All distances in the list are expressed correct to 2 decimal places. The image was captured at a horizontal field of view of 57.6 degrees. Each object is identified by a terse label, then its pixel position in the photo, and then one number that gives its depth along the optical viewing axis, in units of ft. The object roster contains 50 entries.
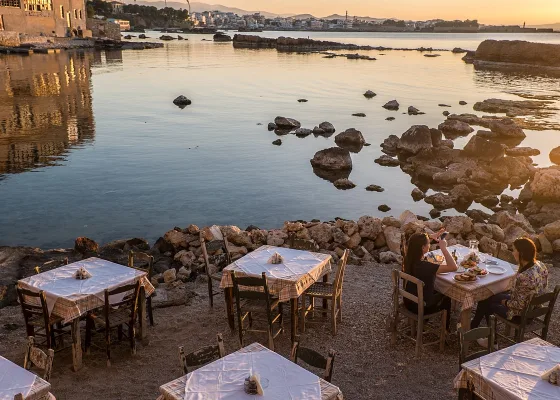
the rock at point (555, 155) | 86.66
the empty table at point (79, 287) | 22.84
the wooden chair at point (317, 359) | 16.58
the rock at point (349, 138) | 99.91
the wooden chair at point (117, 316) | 23.34
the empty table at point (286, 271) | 25.02
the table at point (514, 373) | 15.28
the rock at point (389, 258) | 38.47
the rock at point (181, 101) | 139.44
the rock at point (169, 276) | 34.86
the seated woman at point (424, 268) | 23.86
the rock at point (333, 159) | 81.46
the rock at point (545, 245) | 43.04
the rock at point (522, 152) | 92.62
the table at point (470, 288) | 23.94
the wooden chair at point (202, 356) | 16.88
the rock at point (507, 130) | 108.58
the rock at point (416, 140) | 91.81
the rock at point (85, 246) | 41.93
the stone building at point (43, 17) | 286.66
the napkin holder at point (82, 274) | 24.73
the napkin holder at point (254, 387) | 14.97
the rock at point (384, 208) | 62.59
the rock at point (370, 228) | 42.33
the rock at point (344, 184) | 72.18
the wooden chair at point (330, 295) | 26.58
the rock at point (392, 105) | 139.95
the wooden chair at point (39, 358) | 16.63
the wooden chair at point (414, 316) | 23.58
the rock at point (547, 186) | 63.52
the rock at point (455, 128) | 112.57
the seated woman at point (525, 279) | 22.48
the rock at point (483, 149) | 85.76
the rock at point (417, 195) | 68.23
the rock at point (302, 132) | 107.34
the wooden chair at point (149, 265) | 27.81
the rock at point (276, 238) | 41.01
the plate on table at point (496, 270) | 25.32
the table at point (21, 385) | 15.49
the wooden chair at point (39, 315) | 22.54
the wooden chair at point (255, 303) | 23.67
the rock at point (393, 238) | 40.87
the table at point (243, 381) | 15.23
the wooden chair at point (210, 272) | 29.94
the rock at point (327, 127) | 110.32
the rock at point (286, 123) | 112.68
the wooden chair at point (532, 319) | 22.13
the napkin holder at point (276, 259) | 26.93
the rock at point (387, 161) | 86.40
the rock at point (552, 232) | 44.34
